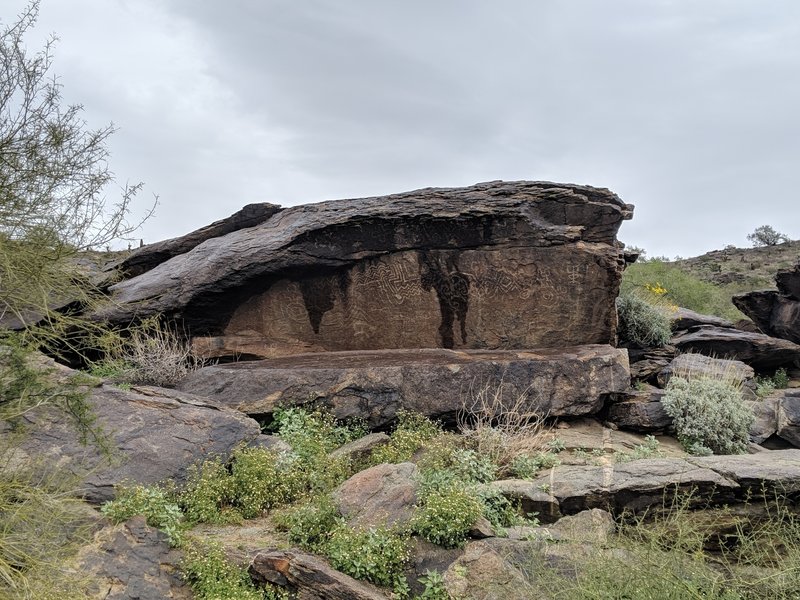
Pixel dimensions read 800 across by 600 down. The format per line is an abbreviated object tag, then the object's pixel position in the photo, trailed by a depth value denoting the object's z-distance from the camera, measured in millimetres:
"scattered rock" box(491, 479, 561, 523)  6516
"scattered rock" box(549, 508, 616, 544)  5598
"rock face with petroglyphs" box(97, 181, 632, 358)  10695
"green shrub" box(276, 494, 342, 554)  6039
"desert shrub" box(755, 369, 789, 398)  12445
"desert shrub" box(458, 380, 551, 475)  8125
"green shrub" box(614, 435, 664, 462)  7992
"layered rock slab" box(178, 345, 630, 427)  9422
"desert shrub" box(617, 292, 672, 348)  12781
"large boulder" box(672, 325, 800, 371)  13188
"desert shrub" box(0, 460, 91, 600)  4211
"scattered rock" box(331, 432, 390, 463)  8125
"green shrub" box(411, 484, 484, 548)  5891
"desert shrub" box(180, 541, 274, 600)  5340
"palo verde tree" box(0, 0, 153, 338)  5242
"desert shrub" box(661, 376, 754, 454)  9062
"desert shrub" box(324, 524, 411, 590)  5570
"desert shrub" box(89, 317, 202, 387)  10234
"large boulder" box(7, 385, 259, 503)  6902
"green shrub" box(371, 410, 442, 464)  8031
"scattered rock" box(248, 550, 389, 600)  5273
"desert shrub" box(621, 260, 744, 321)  23312
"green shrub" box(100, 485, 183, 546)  6055
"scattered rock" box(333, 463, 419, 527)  6156
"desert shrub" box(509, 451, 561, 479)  7621
